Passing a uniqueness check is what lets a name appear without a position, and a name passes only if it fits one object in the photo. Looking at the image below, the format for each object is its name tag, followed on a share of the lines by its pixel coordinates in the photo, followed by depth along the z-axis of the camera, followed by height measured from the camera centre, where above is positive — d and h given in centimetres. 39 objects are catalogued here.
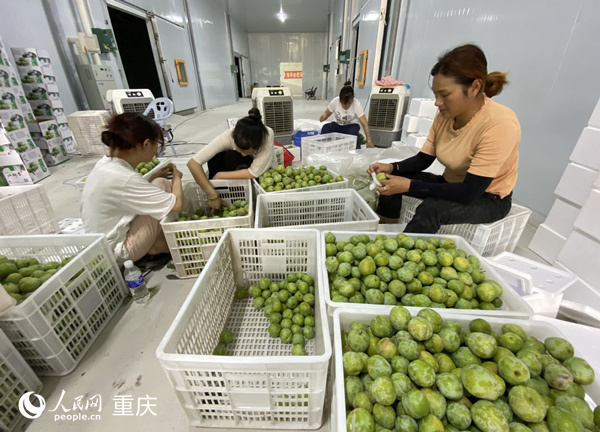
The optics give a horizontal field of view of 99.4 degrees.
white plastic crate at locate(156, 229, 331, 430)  86 -101
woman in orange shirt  137 -36
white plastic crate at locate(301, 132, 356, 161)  338 -74
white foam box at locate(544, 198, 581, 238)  183 -88
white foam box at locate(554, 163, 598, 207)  169 -62
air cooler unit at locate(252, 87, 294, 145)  426 -36
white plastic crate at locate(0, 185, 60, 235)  201 -93
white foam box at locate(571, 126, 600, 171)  163 -39
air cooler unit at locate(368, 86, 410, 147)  473 -48
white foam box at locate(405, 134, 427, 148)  396 -79
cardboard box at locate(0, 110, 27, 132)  360 -42
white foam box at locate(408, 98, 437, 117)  413 -34
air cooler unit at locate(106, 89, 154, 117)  432 -20
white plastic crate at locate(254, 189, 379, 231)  199 -88
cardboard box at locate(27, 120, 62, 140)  440 -65
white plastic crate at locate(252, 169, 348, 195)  210 -78
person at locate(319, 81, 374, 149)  432 -49
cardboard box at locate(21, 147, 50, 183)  385 -107
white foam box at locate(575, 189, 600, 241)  158 -76
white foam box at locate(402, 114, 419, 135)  426 -59
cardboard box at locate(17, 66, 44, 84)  436 +21
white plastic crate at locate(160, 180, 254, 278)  177 -96
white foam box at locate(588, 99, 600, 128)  163 -20
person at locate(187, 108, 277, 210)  214 -58
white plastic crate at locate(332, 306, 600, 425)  78 -77
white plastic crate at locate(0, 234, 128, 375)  117 -102
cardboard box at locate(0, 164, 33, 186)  352 -110
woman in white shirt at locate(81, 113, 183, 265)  167 -64
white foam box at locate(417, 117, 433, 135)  397 -58
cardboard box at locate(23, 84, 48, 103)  448 -7
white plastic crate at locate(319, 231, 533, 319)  94 -77
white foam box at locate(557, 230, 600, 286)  162 -103
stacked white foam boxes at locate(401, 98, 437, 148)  403 -52
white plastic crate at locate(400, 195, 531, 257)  173 -95
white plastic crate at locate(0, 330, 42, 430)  110 -120
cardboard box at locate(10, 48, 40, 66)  426 +47
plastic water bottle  174 -121
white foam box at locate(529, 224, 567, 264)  193 -112
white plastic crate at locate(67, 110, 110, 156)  503 -77
